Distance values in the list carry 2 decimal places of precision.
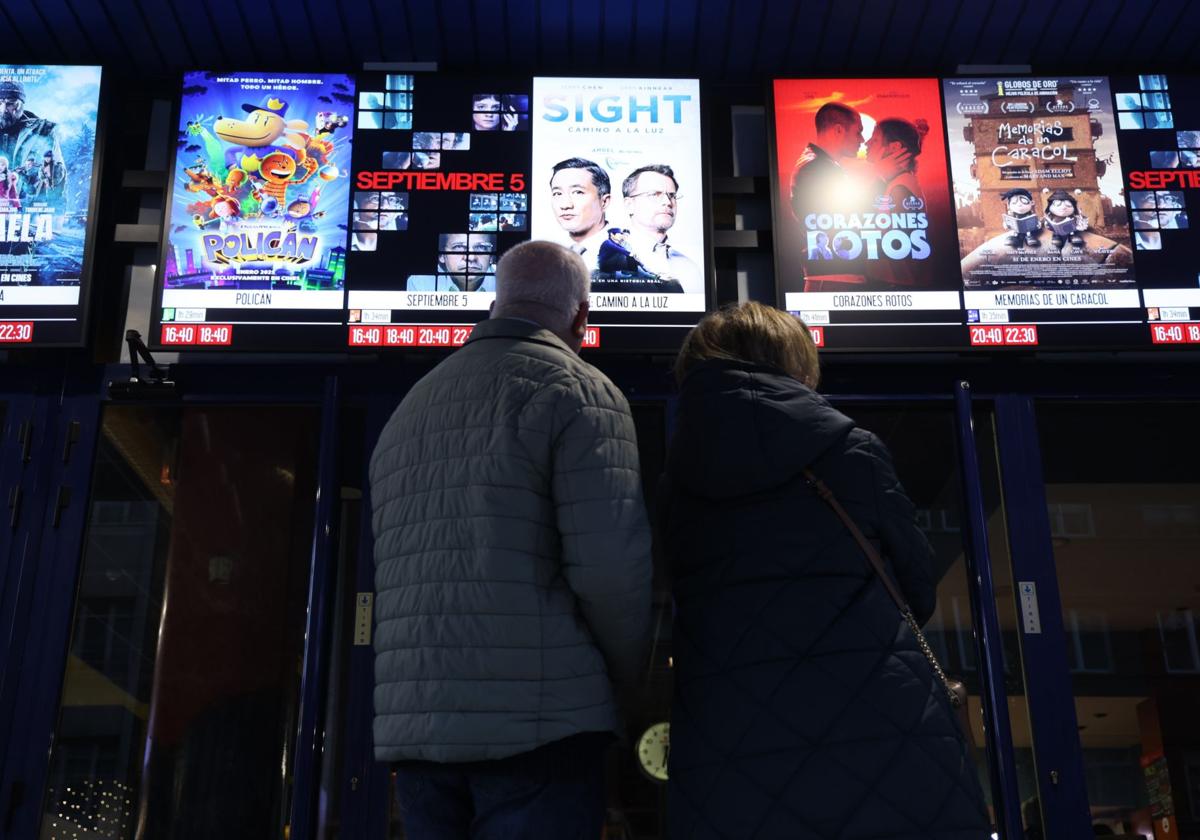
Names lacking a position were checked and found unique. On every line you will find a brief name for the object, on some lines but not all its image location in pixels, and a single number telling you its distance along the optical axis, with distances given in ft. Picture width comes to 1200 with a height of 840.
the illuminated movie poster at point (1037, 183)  13.52
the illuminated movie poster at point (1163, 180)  13.44
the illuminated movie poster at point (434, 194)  13.29
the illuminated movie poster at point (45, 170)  13.44
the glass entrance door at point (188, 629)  12.42
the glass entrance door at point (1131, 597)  12.66
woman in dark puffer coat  6.14
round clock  12.55
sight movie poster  13.46
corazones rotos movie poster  13.50
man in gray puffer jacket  6.29
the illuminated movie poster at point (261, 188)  13.32
